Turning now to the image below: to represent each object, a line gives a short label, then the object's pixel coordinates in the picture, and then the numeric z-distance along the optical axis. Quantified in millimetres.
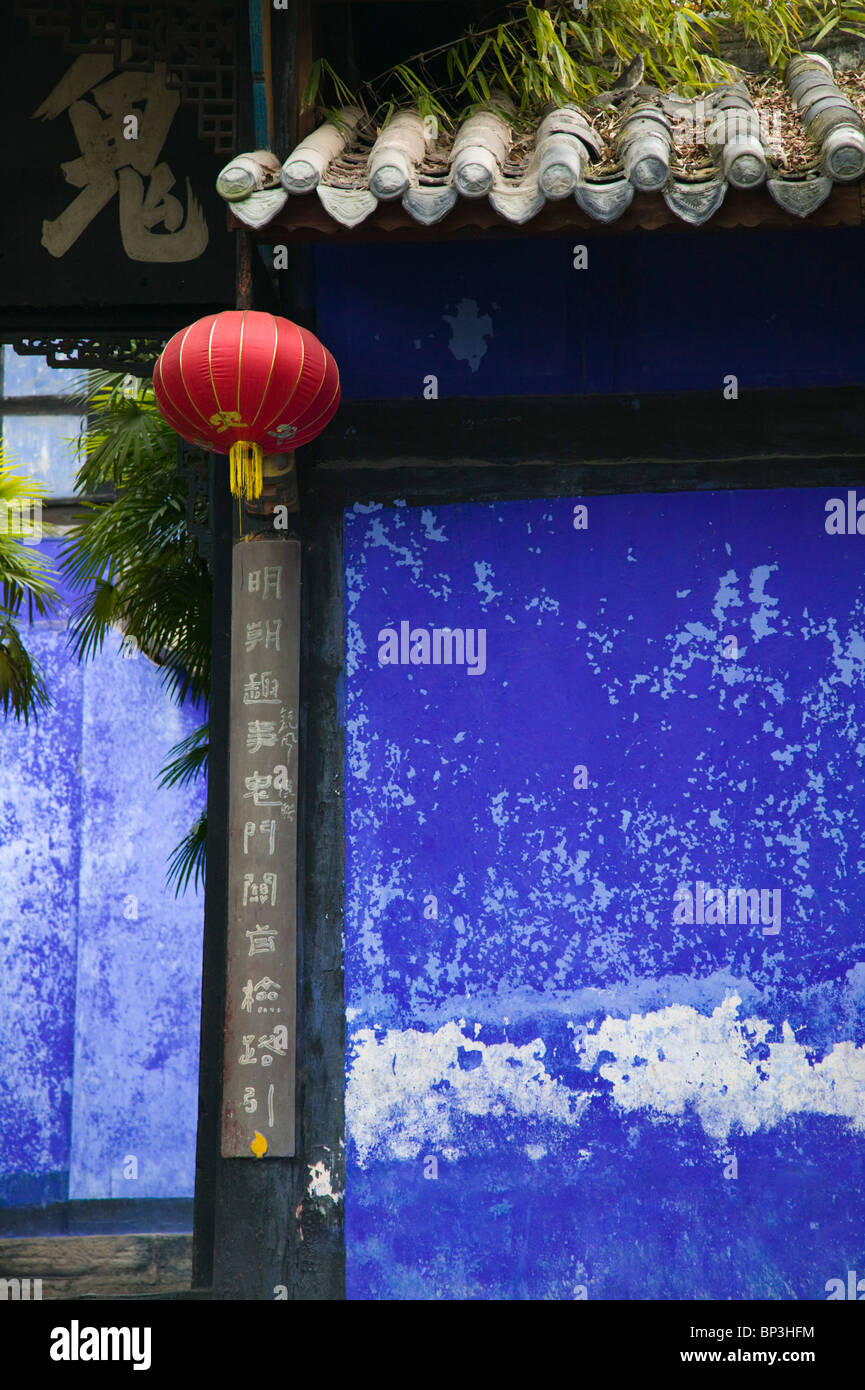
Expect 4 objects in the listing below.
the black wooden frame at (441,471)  9242
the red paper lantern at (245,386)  8305
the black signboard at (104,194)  11414
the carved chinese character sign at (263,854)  8914
